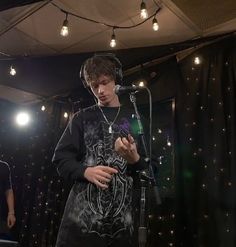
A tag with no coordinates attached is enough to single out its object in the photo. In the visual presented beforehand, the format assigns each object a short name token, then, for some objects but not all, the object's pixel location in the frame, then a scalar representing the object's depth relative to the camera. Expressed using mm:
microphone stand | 1189
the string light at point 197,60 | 3027
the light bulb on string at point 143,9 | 2543
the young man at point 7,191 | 3805
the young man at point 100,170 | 1260
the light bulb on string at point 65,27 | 2851
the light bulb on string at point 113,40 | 3137
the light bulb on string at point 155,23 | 2784
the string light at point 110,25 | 2555
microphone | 1420
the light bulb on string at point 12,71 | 3661
